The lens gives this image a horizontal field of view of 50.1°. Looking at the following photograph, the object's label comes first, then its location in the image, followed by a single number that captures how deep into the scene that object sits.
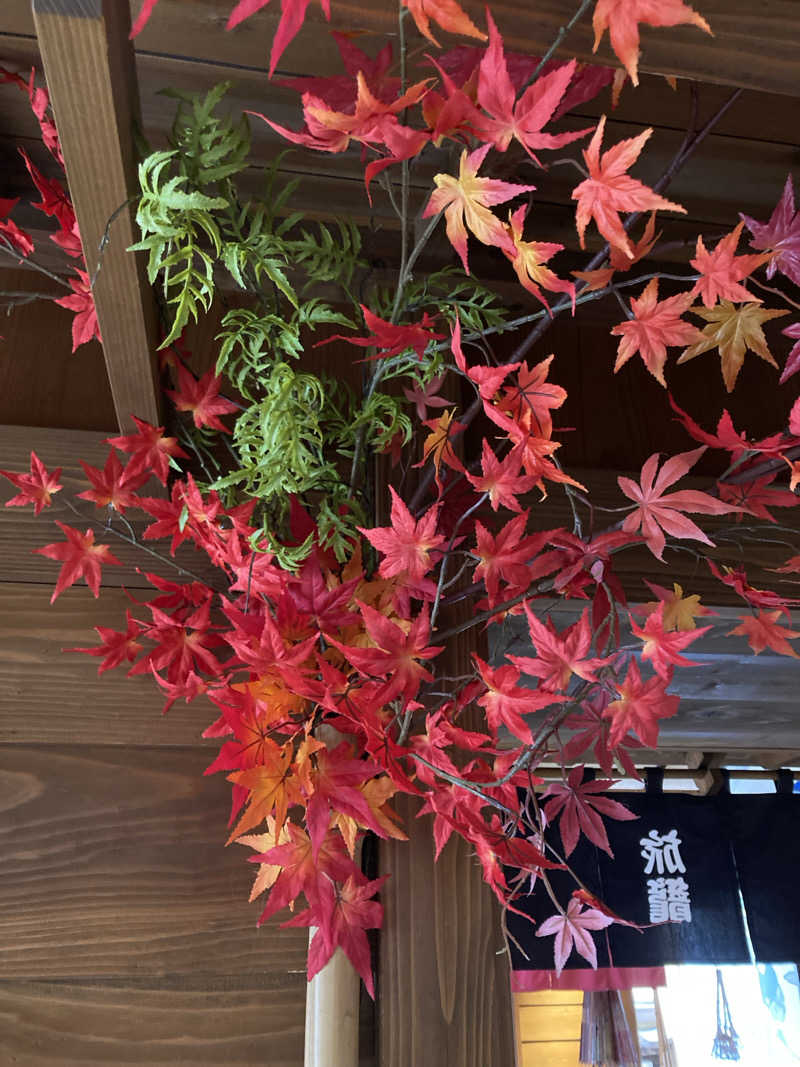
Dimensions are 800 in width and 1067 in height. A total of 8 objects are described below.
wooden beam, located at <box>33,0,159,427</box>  0.57
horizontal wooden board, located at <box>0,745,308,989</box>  1.05
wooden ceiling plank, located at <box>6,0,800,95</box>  0.57
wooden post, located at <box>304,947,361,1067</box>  0.94
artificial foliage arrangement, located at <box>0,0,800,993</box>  0.65
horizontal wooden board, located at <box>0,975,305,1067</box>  1.01
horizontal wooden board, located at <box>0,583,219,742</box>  1.14
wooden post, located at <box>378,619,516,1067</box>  1.00
